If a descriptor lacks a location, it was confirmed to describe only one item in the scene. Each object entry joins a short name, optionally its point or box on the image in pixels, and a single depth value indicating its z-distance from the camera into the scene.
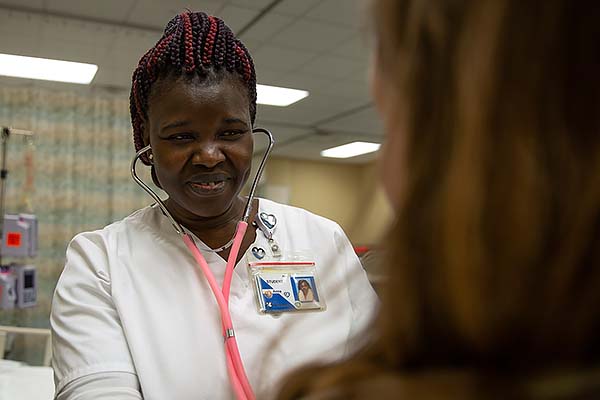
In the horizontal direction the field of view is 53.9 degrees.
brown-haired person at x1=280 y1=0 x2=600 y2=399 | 0.37
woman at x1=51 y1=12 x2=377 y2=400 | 1.08
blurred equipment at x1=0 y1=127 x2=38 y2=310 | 3.88
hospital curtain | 4.68
